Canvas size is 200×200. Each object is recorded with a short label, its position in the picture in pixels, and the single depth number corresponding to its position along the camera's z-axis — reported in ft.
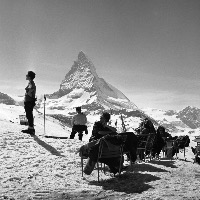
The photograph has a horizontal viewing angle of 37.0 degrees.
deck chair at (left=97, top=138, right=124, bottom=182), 25.91
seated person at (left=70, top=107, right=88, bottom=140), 48.37
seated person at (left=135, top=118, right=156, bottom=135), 41.14
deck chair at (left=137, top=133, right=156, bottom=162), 36.99
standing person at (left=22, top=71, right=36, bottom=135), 41.47
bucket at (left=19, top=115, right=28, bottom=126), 68.54
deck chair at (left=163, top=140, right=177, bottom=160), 43.73
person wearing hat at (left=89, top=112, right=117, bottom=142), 27.68
